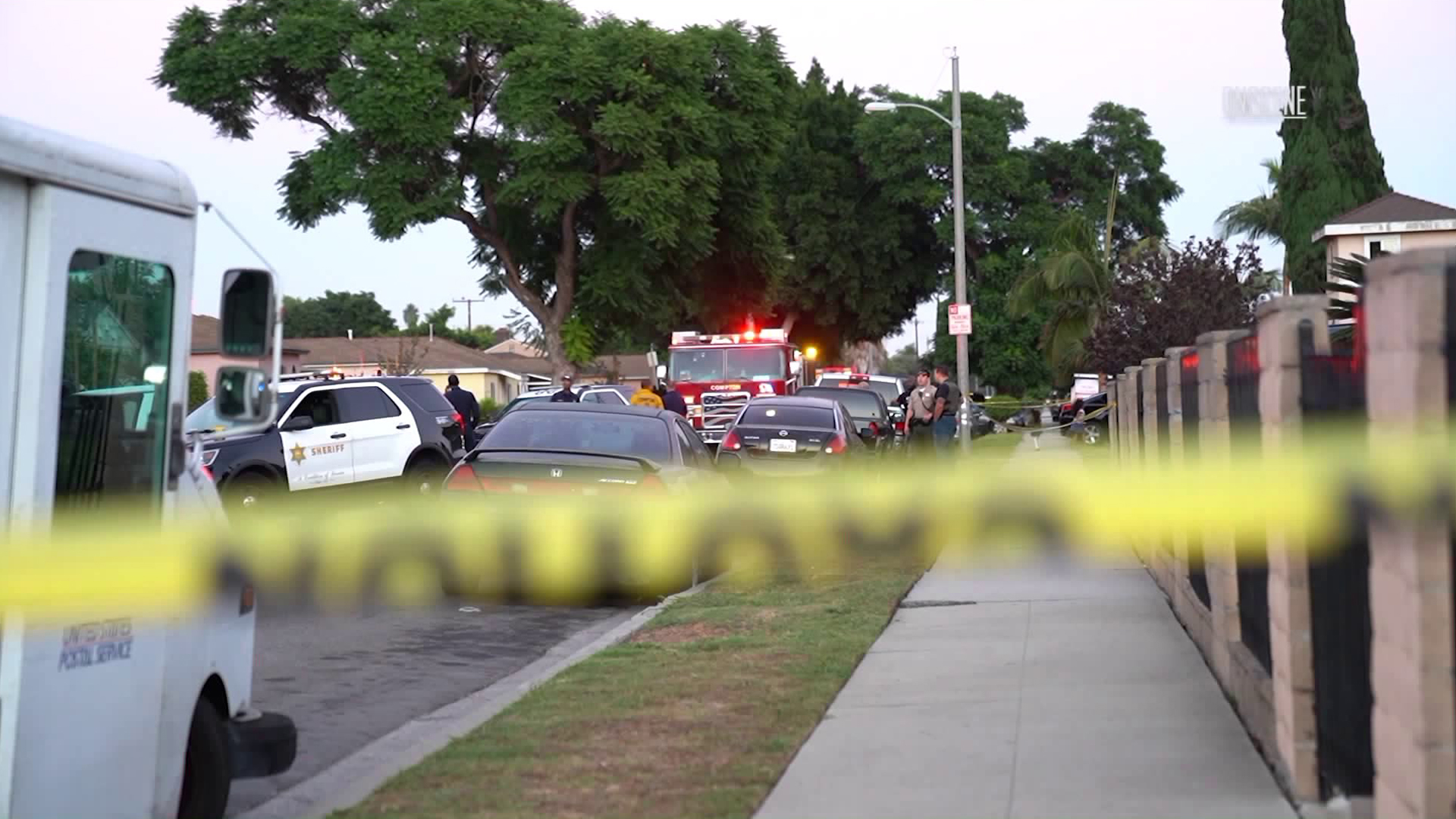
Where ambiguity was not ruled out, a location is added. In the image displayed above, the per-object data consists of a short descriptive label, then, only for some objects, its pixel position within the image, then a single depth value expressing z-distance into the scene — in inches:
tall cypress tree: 1694.1
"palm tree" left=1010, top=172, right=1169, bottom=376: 1779.0
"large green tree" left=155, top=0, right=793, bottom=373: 1749.5
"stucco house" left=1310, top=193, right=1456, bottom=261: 1745.8
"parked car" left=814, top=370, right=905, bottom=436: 1382.9
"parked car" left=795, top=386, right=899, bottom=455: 1157.1
